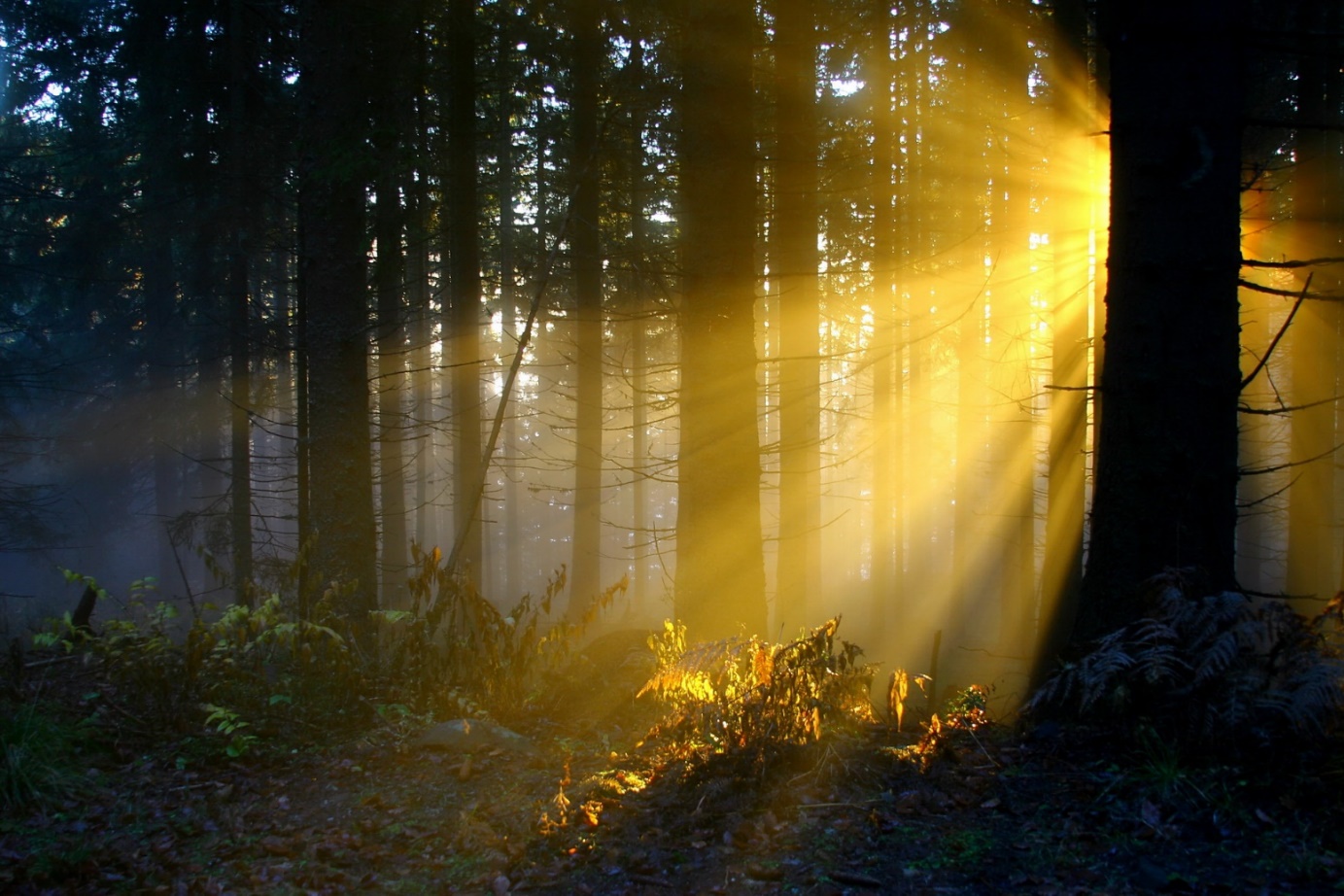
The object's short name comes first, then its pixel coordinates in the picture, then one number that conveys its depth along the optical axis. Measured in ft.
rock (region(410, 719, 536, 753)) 17.95
